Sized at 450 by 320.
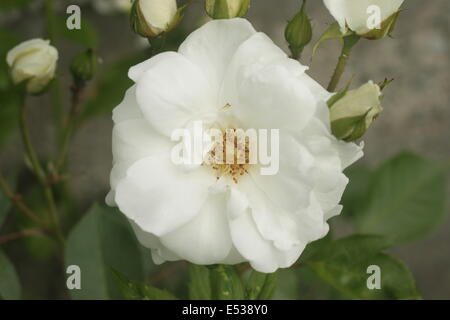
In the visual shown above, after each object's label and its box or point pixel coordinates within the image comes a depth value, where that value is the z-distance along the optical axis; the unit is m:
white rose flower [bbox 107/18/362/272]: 0.36
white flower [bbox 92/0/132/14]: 0.59
